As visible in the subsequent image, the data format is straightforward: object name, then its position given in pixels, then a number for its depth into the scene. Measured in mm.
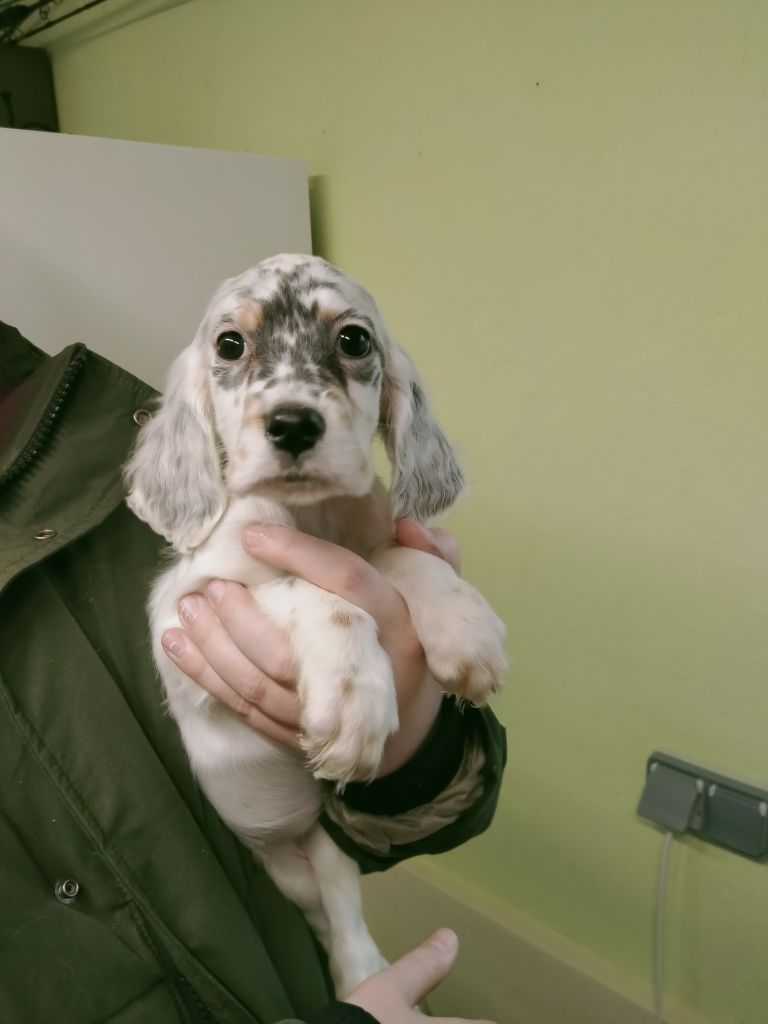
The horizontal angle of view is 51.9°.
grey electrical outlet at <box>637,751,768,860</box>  542
